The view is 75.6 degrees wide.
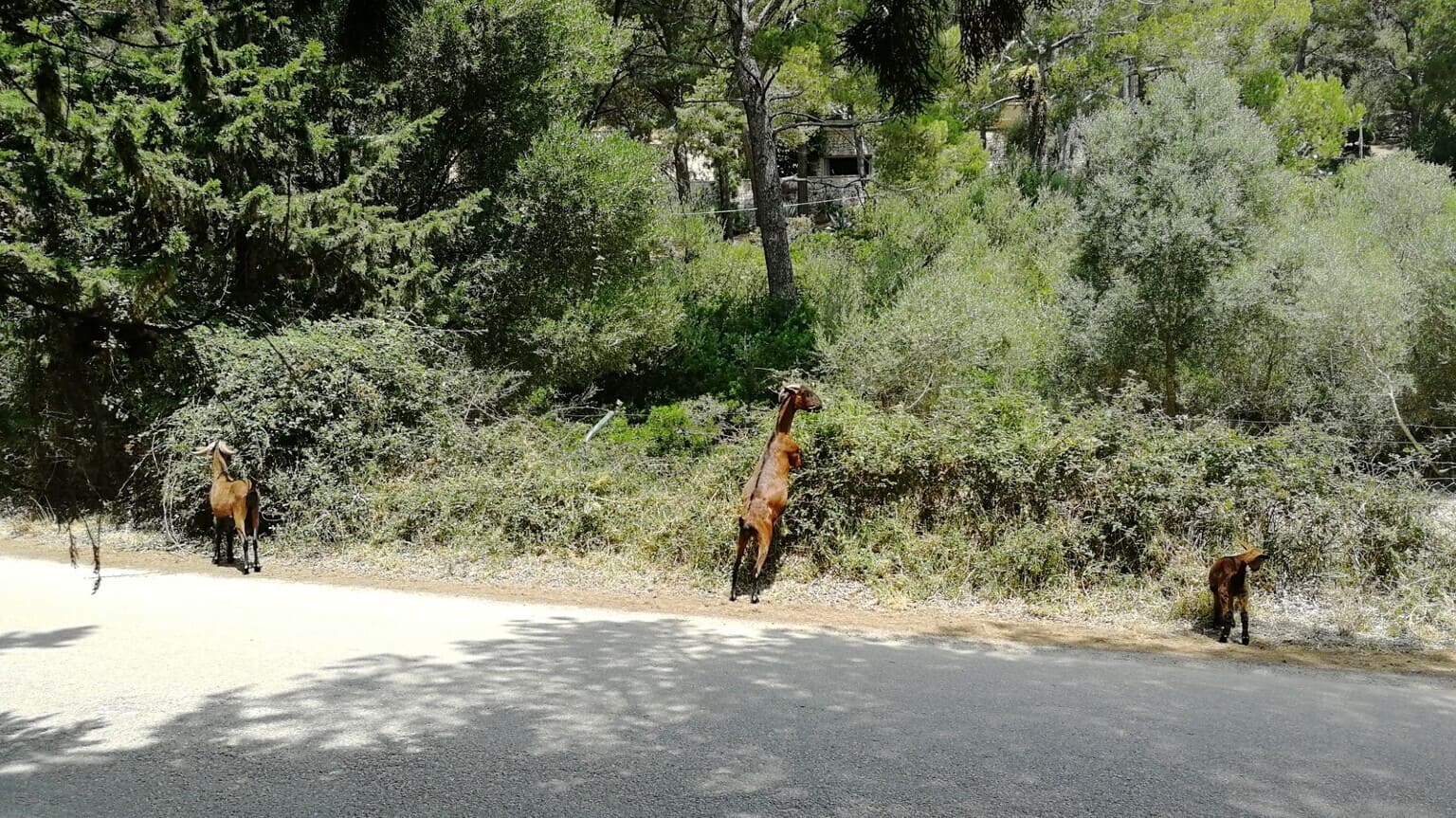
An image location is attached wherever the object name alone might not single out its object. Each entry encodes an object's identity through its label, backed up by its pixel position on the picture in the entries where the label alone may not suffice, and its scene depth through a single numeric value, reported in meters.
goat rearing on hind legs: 8.73
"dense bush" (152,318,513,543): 11.12
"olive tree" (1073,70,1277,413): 17.31
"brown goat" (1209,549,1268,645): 7.29
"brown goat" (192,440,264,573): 9.72
